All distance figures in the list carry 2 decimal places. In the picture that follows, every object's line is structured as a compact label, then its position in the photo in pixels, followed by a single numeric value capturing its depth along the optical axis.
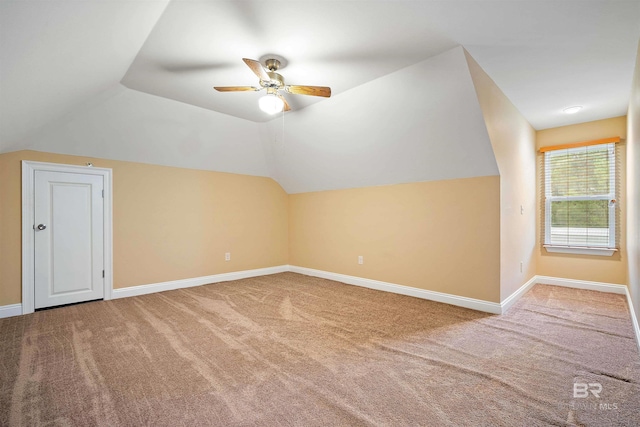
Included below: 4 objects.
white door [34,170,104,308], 3.41
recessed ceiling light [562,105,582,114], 3.58
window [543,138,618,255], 3.96
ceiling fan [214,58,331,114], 2.52
